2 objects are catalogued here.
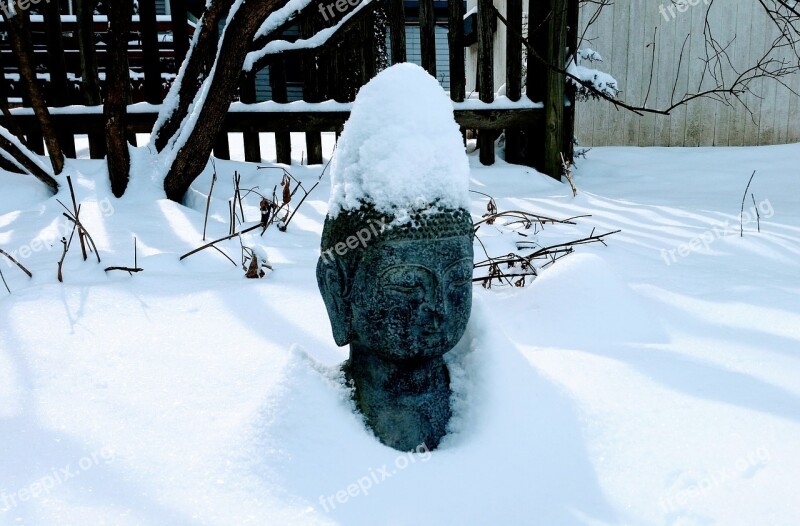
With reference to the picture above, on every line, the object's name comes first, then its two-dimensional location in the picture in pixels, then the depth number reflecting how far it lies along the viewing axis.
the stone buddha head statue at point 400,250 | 1.47
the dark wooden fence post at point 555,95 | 4.87
